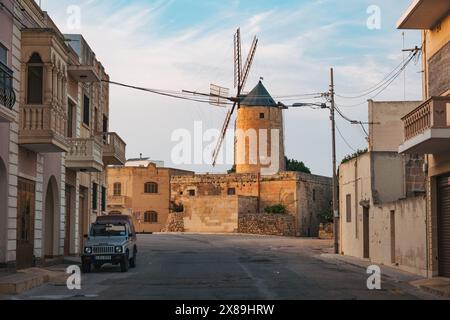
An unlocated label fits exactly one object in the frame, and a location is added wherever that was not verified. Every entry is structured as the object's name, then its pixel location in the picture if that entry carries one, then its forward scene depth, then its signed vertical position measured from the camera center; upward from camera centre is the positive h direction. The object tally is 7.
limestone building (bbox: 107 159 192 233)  88.88 +3.01
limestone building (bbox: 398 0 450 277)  20.52 +2.81
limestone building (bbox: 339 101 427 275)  25.88 +0.93
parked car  24.97 -0.87
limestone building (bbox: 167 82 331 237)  74.06 +3.29
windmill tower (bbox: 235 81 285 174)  80.38 +9.63
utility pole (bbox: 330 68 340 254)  39.06 +2.19
